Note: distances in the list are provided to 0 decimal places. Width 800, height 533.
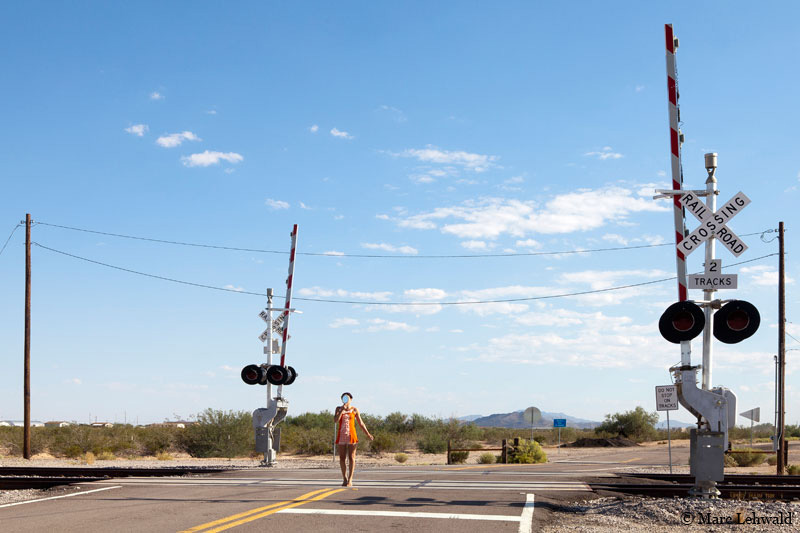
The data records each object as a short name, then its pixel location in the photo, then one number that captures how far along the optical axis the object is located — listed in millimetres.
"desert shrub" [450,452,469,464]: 35750
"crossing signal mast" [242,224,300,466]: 25984
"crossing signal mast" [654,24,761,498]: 12320
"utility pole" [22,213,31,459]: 33531
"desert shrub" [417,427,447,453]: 46938
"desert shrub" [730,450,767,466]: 35969
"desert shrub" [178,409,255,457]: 39125
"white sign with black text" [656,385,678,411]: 21898
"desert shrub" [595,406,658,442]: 65875
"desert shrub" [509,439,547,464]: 32375
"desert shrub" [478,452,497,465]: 33281
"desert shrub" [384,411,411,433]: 57031
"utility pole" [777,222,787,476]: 34250
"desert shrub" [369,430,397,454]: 42031
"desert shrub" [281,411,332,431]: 57125
